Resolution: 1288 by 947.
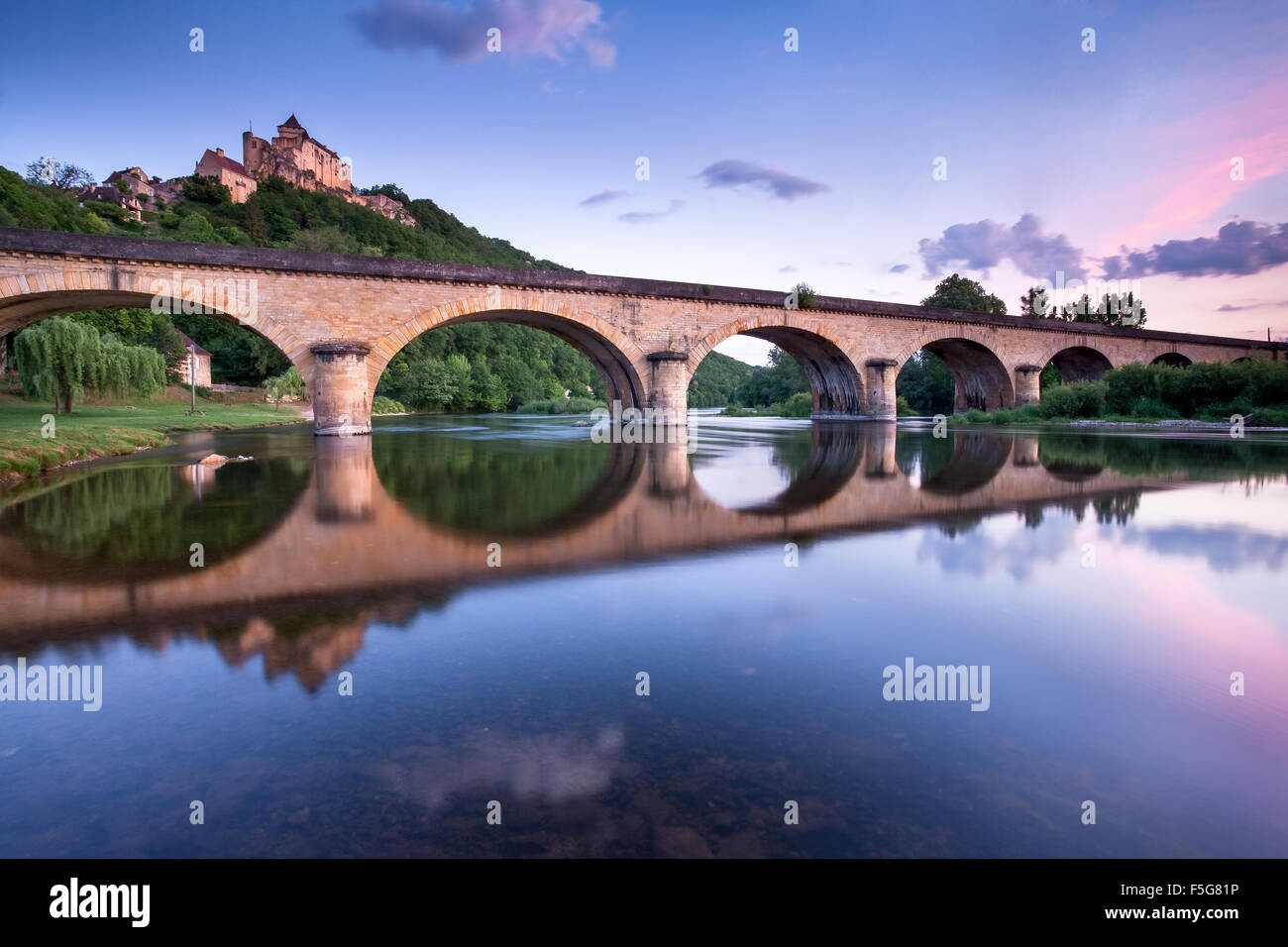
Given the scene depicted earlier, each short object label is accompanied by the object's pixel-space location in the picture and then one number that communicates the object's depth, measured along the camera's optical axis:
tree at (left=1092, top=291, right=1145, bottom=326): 62.97
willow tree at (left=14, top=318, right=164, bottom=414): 28.27
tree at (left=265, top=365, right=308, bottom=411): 50.56
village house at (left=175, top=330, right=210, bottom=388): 49.11
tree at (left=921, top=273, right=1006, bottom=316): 56.00
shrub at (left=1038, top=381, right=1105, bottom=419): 33.53
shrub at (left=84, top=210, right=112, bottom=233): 61.03
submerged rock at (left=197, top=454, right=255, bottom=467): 14.42
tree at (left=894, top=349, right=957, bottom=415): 53.56
